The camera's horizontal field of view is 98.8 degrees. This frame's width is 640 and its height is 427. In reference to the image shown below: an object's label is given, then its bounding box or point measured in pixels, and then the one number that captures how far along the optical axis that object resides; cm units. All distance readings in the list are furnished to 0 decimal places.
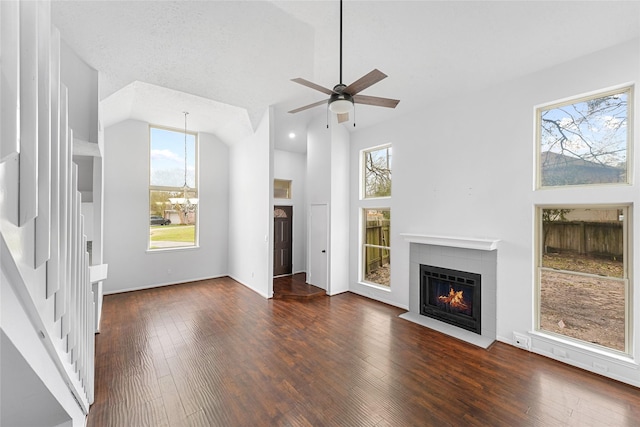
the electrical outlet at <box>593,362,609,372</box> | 306
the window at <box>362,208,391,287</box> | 555
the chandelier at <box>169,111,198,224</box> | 680
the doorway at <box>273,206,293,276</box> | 746
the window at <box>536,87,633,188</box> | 309
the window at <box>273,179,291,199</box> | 761
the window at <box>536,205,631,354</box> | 310
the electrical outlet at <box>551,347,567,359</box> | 334
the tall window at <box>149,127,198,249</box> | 653
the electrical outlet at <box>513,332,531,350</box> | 361
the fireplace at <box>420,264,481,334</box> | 416
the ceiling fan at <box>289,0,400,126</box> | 250
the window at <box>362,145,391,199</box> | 552
